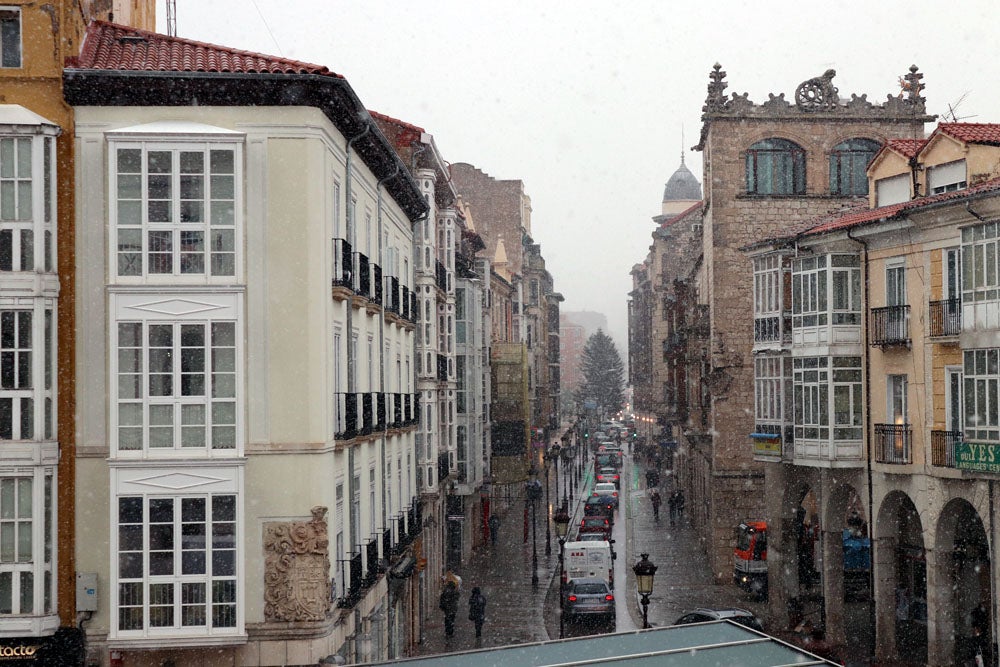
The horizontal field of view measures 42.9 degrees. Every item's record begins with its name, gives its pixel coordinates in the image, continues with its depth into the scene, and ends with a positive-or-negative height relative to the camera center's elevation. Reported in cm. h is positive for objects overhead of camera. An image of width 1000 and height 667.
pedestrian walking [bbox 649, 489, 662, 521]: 6146 -570
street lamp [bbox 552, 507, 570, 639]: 3297 -349
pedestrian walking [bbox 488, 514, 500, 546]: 5369 -591
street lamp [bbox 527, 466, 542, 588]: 4100 -507
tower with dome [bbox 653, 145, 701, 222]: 14012 +2167
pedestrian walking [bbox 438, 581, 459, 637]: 3234 -559
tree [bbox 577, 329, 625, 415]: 16962 +198
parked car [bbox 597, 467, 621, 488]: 7898 -578
